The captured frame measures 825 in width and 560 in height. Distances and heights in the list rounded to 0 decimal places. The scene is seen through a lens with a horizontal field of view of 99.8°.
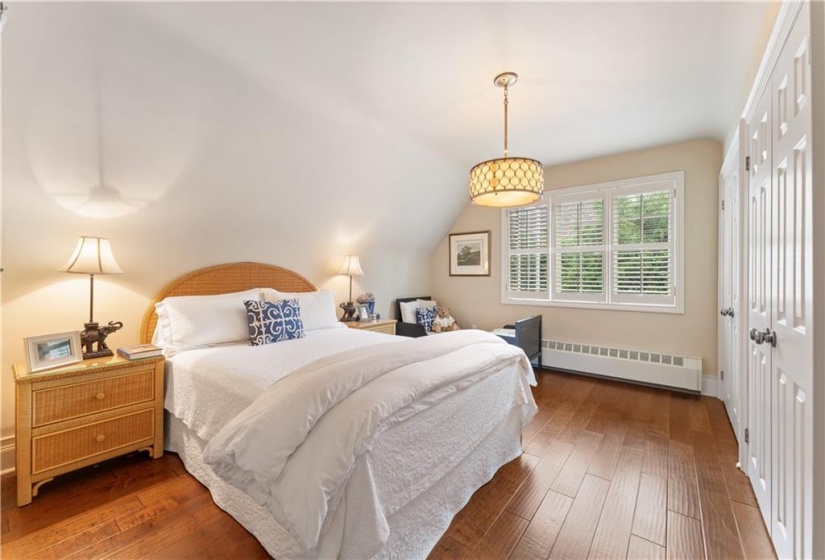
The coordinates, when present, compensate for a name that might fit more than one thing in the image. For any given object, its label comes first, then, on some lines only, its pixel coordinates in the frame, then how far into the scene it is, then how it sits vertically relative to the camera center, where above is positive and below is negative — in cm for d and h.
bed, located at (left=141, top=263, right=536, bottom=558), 119 -65
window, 355 +40
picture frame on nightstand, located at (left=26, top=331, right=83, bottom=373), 189 -42
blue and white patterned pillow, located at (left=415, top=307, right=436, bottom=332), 465 -50
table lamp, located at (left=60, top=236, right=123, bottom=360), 212 +6
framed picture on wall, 477 +39
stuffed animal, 472 -55
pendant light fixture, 195 +59
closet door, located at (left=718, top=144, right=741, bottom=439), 244 -1
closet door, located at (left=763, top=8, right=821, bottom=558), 109 -5
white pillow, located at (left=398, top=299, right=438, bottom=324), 470 -41
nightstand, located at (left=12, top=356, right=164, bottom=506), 180 -79
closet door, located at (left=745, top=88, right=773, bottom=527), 156 -9
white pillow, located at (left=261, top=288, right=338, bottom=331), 307 -25
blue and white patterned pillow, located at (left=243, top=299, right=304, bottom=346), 259 -33
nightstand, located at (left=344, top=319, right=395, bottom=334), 372 -50
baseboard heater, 337 -86
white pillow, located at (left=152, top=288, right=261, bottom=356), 243 -32
